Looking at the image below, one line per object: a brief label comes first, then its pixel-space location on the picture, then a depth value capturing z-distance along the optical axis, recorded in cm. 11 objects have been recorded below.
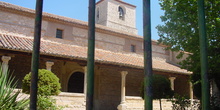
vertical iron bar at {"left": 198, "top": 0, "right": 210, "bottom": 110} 390
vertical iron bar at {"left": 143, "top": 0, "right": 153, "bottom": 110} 349
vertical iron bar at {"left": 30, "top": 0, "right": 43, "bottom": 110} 336
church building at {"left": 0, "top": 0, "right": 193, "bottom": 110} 1243
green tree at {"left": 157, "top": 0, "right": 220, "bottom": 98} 891
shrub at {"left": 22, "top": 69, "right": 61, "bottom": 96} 844
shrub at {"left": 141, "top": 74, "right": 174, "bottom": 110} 1026
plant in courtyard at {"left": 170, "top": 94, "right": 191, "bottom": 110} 893
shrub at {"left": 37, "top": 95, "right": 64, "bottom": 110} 695
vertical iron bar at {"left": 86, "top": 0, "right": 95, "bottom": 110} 358
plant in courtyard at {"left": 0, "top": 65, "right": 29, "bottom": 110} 467
